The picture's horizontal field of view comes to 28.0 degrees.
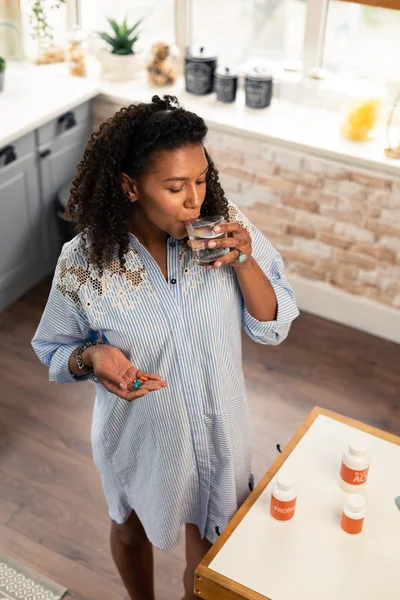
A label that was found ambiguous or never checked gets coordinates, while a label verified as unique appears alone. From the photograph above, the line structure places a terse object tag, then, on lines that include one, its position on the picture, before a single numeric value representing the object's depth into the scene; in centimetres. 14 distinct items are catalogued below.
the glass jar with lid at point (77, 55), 379
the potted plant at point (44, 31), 377
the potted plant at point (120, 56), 376
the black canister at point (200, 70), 358
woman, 155
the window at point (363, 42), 334
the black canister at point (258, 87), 346
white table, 162
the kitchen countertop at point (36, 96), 329
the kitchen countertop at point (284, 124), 321
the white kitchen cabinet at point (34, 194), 339
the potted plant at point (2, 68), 352
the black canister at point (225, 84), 353
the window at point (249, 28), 353
